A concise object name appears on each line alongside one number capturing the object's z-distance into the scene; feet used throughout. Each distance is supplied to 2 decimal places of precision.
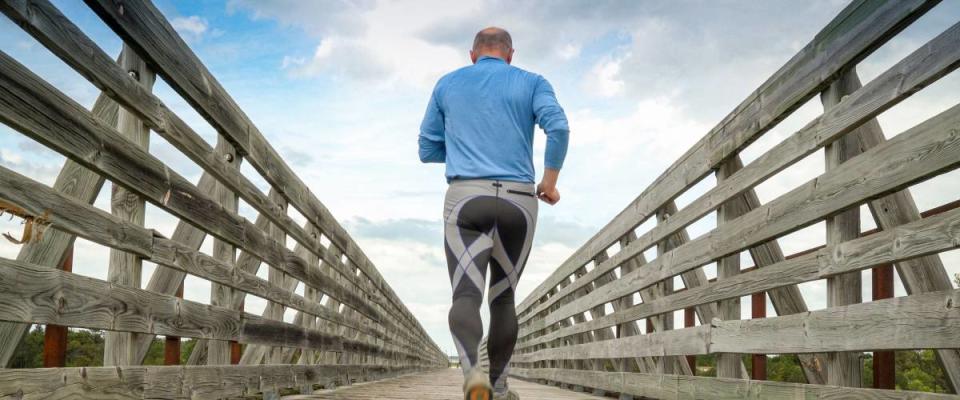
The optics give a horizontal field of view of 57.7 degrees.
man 13.05
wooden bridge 9.33
